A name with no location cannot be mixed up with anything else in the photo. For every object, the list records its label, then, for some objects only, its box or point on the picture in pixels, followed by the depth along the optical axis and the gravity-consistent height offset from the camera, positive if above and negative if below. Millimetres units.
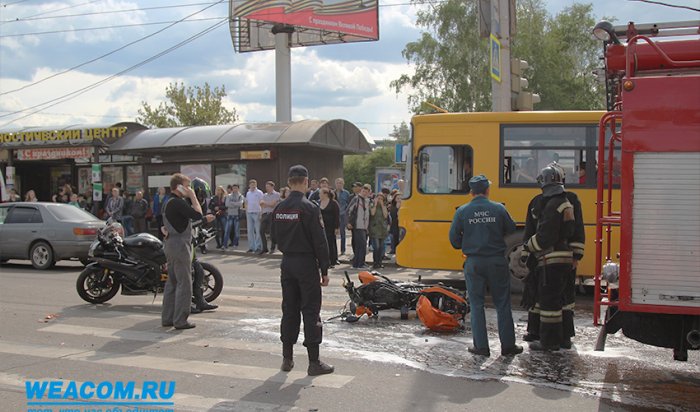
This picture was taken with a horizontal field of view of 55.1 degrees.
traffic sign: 14109 +2596
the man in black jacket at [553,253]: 6598 -727
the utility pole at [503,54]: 14576 +2750
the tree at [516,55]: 39938 +7523
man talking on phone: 8053 -767
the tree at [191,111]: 50156 +5345
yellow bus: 10453 +233
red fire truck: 4980 -248
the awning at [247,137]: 22250 +1555
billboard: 32469 +8119
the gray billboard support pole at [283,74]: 35812 +5794
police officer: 6066 -736
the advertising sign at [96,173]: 24234 +324
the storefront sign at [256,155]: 22391 +888
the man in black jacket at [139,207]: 20228 -767
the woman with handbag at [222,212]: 18453 -847
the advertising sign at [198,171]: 23172 +368
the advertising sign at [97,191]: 23964 -343
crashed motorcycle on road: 7840 -1460
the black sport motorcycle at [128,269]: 9539 -1253
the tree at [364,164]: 60431 +1607
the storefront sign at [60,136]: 25984 +1851
